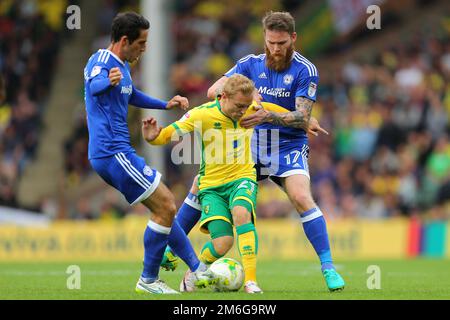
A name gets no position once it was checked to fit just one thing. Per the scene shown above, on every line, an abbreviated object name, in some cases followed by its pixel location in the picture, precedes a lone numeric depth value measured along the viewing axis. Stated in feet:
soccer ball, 57.52
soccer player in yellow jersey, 57.47
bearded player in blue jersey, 60.18
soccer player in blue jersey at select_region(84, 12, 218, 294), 55.42
